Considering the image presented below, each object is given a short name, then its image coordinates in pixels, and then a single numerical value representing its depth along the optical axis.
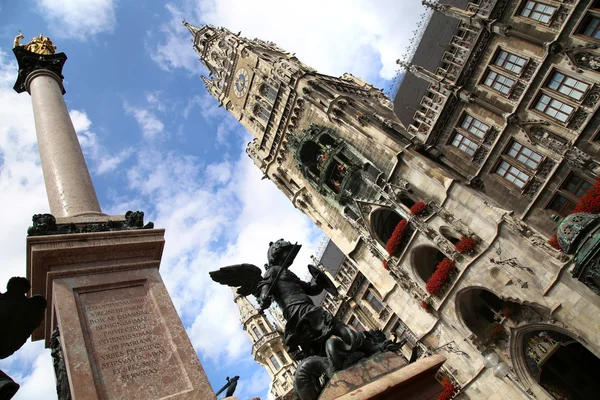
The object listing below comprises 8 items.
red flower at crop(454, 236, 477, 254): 23.56
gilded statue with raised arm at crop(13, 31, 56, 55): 15.08
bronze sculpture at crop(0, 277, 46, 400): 6.35
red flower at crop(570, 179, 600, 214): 18.95
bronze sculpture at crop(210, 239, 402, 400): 7.55
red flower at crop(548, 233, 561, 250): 20.34
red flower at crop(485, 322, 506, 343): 22.81
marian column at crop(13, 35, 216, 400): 7.29
